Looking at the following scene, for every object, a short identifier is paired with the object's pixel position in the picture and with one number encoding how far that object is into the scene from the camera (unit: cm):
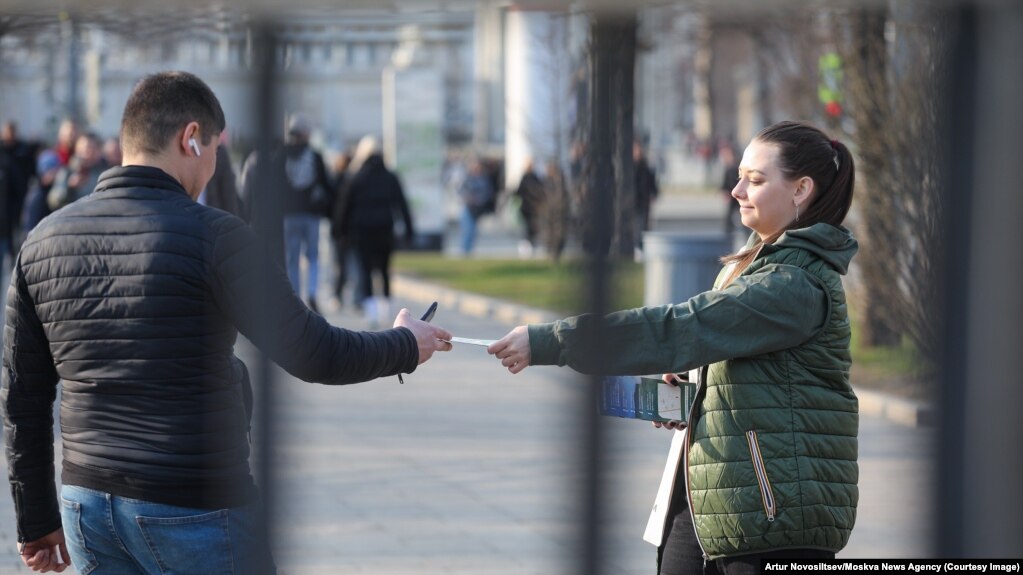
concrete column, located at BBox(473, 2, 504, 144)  3772
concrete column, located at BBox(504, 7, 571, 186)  1742
